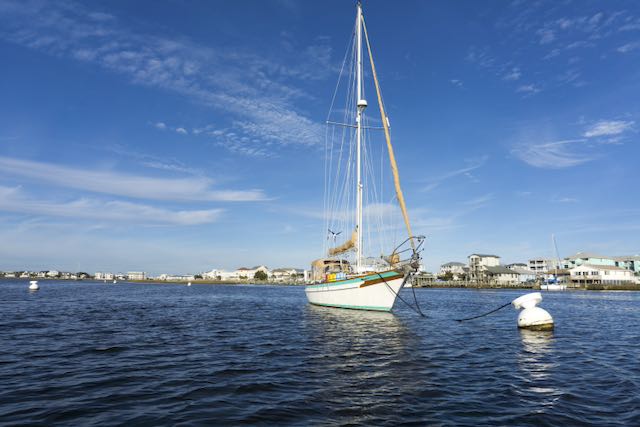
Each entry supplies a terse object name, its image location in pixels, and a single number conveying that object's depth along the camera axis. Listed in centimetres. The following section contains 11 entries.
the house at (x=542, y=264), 16966
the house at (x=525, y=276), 15124
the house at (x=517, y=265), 18868
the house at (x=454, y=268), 18050
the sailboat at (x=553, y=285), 11969
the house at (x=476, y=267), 15431
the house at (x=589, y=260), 14512
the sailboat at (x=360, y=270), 3084
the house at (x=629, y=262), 14866
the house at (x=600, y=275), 12369
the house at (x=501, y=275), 15088
